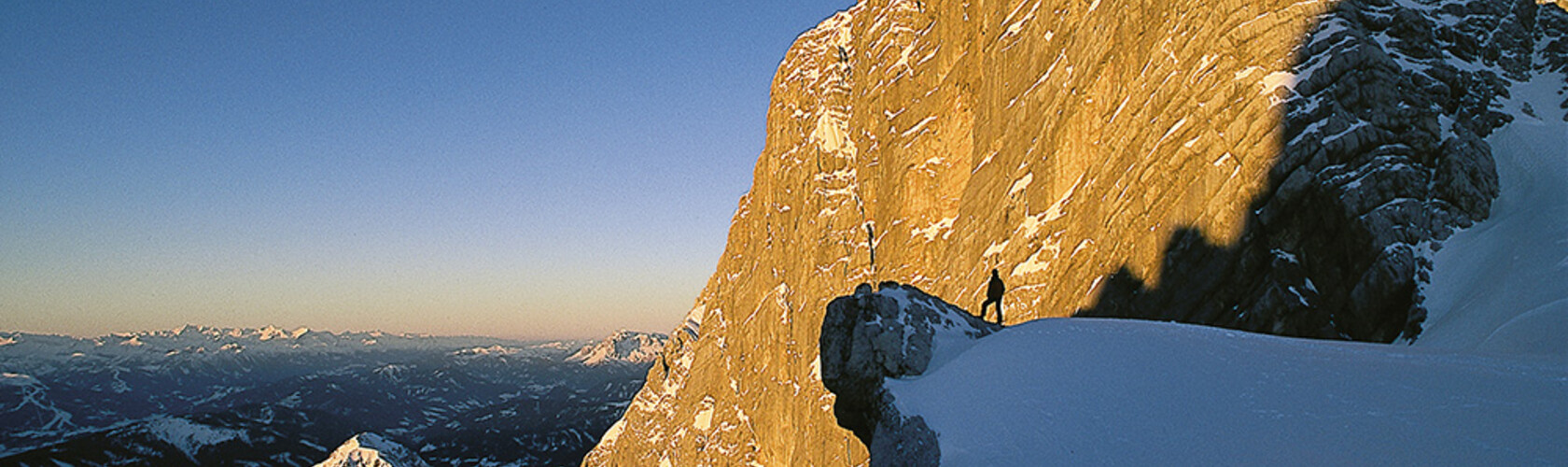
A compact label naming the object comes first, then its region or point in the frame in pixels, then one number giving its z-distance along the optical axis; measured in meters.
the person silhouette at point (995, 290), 22.42
